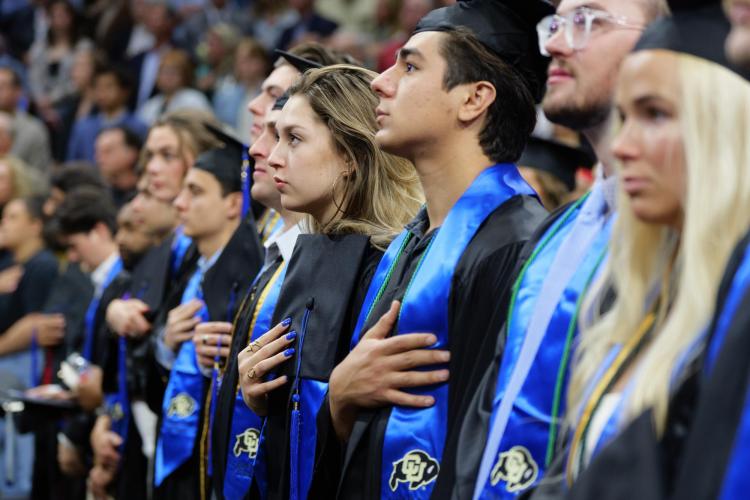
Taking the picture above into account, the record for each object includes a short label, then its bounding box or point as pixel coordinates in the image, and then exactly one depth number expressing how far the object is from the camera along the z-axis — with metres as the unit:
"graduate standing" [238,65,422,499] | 7.41
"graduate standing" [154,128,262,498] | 9.62
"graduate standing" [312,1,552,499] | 6.01
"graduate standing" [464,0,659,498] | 5.24
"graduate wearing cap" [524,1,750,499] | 3.57
